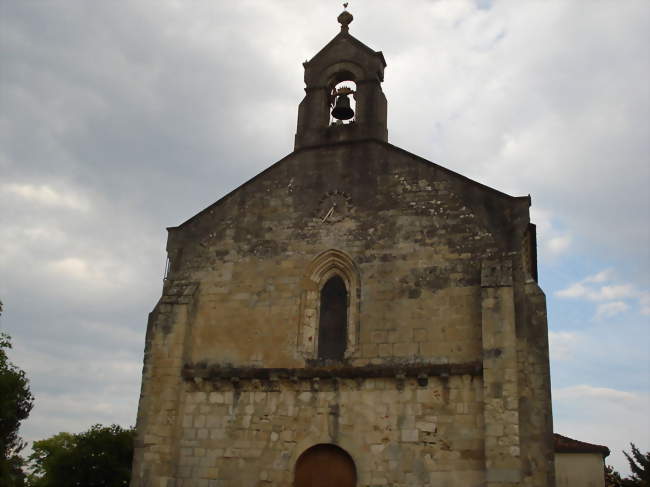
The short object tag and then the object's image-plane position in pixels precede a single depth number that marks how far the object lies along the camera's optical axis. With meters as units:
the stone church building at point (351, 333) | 13.34
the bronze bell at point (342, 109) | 17.94
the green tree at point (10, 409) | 21.34
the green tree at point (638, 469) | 24.80
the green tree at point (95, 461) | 17.31
